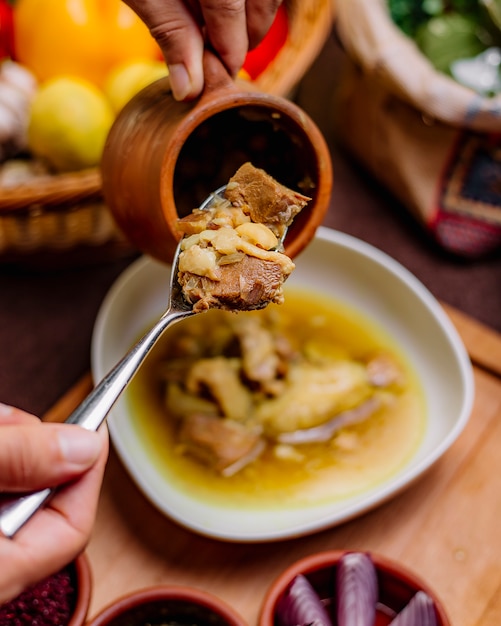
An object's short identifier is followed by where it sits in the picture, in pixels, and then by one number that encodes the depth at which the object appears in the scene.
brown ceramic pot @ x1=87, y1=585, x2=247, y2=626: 1.02
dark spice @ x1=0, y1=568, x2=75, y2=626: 0.98
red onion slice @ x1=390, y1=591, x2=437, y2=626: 1.04
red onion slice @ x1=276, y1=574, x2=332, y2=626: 1.04
